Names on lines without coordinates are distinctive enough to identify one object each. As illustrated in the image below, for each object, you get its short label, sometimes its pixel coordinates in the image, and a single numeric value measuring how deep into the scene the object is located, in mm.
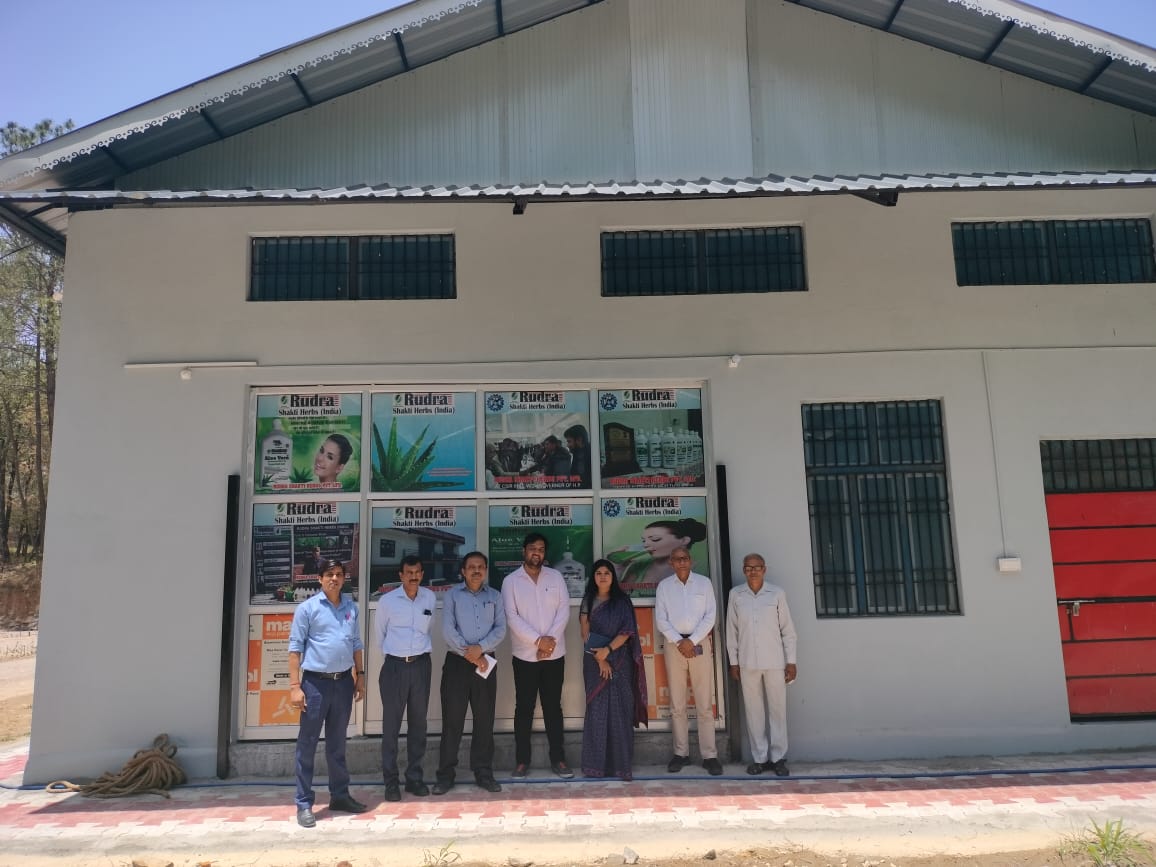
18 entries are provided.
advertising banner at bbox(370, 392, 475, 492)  7066
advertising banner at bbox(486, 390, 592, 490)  7109
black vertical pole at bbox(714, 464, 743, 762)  6676
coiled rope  6156
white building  6734
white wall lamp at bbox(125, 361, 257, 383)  6969
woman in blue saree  6340
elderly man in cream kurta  6398
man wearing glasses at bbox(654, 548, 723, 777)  6445
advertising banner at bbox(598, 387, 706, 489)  7137
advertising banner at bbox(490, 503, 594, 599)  6965
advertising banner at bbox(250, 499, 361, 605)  6879
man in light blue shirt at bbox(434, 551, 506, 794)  6215
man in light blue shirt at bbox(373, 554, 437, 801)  6059
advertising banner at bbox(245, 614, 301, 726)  6727
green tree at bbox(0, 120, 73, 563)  23406
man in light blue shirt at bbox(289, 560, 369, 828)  5570
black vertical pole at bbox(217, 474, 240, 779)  6504
